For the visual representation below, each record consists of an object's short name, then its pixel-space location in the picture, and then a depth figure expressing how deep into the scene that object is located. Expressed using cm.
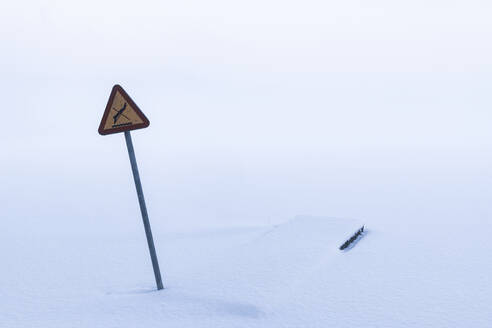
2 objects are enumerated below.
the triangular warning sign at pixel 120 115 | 337
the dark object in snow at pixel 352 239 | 539
